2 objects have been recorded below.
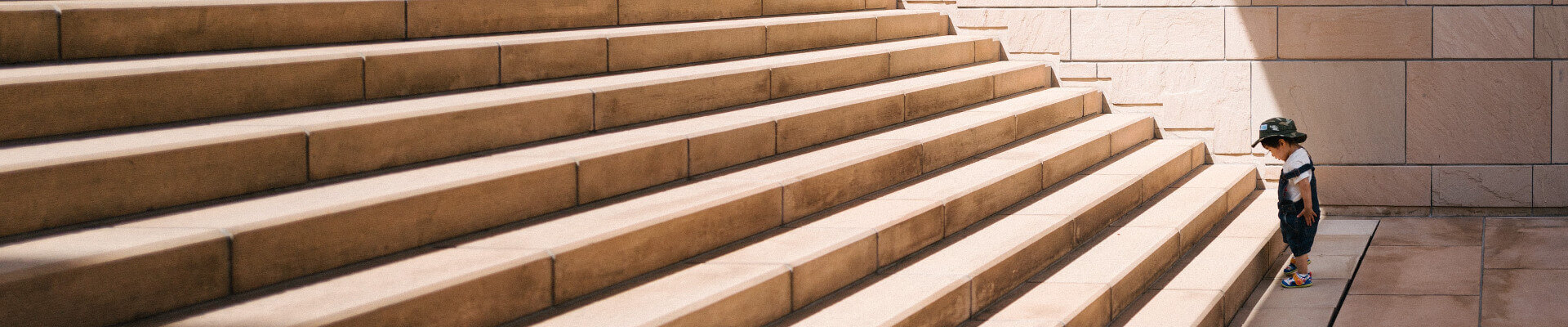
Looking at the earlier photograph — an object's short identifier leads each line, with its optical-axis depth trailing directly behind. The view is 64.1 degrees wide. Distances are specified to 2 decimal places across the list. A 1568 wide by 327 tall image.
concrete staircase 3.54
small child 7.05
